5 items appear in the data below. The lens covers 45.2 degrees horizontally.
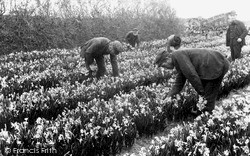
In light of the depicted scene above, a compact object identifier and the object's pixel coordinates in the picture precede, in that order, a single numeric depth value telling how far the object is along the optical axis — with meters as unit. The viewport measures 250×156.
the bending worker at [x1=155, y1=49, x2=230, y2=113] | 4.81
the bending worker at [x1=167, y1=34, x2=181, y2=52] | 9.75
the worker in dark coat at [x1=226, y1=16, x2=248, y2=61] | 11.90
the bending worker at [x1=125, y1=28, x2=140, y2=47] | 19.49
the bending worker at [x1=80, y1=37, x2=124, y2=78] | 7.88
